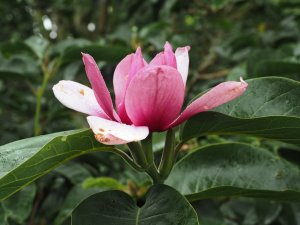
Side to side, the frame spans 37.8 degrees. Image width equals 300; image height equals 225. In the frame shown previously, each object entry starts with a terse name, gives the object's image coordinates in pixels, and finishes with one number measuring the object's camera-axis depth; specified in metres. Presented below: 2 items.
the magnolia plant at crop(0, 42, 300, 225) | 0.53
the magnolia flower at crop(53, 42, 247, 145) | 0.51
